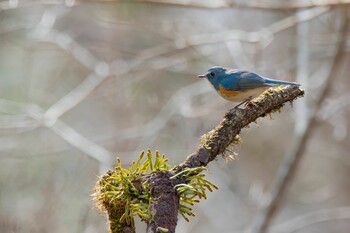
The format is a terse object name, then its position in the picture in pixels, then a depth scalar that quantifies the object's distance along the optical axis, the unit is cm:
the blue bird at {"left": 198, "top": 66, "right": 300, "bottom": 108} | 771
